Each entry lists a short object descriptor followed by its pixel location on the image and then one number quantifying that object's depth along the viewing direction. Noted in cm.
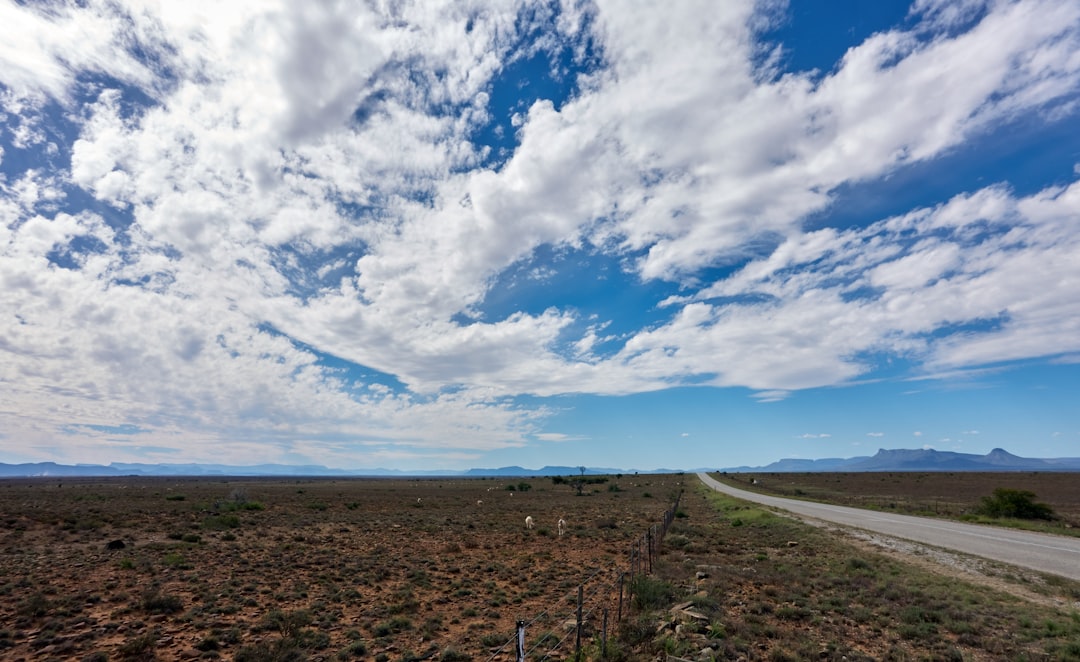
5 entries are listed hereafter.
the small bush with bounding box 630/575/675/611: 1384
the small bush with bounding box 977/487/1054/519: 3568
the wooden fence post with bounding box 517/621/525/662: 756
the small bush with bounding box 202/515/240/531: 3030
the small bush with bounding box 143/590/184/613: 1488
